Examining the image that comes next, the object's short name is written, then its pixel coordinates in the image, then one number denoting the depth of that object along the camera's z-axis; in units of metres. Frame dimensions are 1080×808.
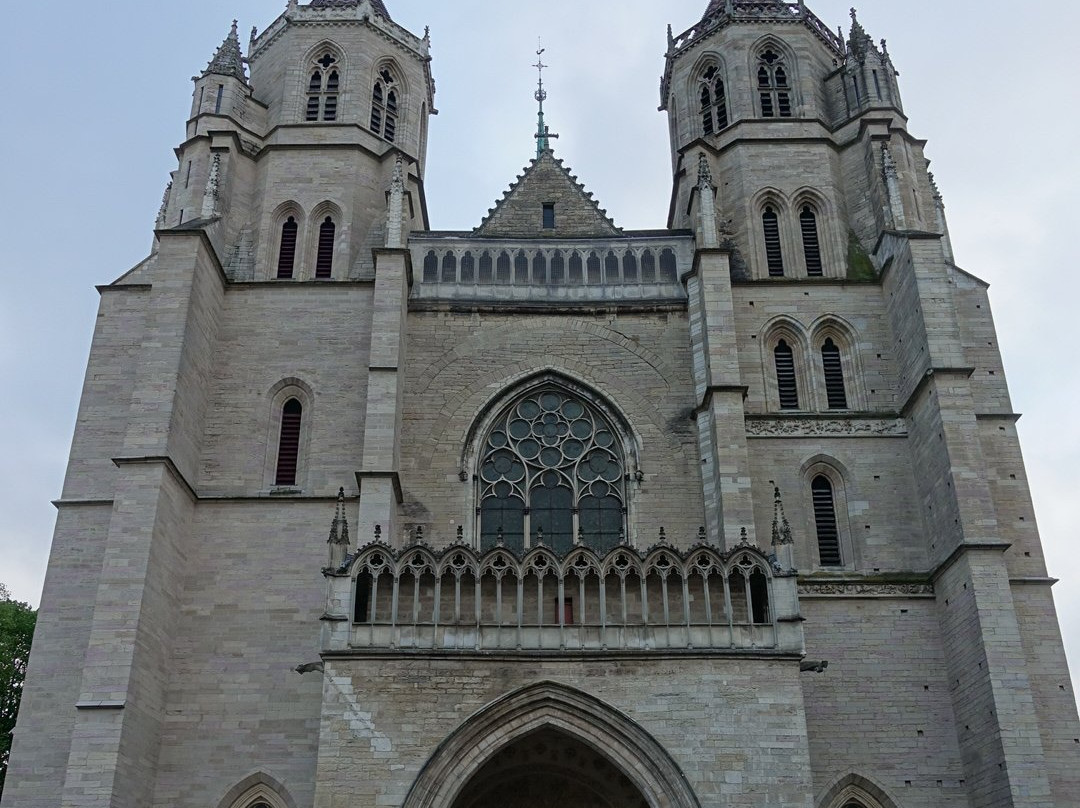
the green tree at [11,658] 27.52
